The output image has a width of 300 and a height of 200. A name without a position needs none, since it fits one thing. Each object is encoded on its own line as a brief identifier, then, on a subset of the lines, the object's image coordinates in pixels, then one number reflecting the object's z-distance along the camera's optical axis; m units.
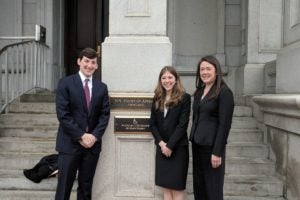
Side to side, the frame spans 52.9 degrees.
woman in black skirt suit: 3.04
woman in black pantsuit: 2.83
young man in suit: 3.02
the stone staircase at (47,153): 3.97
